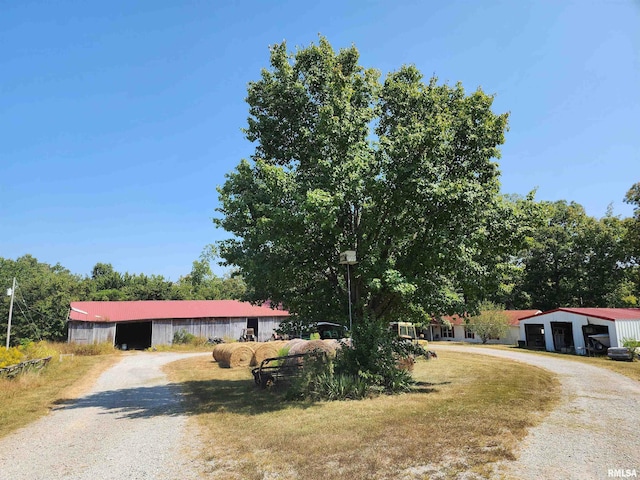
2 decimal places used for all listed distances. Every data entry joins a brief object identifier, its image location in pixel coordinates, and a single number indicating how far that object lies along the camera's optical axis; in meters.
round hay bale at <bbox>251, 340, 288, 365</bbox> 24.73
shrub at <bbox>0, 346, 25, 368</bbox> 19.13
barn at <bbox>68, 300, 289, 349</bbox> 38.91
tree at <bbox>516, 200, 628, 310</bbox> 50.91
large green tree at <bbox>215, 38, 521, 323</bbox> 13.44
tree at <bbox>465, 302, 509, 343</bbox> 45.41
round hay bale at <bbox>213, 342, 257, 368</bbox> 25.08
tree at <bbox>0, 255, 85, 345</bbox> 43.31
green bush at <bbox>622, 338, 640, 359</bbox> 26.34
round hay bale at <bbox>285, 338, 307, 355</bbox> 20.51
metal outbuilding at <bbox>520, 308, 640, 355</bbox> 29.50
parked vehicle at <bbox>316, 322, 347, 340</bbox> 15.51
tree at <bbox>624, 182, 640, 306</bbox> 42.38
